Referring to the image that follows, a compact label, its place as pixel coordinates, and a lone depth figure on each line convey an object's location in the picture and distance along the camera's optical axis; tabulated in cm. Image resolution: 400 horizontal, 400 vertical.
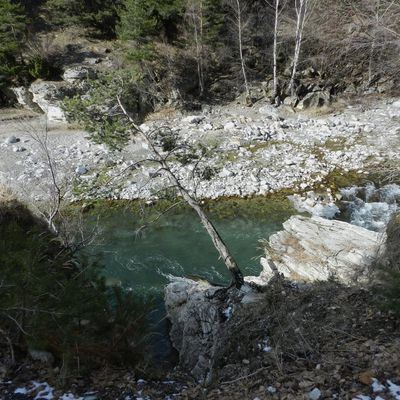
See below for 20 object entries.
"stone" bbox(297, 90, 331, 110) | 2170
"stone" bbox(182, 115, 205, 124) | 2028
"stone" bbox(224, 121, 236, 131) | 1923
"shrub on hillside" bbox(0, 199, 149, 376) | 422
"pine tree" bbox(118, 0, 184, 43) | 2033
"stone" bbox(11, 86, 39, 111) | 2188
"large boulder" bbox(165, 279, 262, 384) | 649
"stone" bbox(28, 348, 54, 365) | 487
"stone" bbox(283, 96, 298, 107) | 2184
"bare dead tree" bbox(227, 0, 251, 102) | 2089
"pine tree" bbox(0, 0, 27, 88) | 2058
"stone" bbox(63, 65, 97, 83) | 2202
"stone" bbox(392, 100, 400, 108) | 2077
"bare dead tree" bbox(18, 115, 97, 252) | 873
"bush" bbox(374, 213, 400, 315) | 498
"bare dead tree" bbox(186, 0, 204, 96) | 2070
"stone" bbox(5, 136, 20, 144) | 1805
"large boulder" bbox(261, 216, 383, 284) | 827
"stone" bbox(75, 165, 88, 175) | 1608
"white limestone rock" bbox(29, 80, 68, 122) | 2114
